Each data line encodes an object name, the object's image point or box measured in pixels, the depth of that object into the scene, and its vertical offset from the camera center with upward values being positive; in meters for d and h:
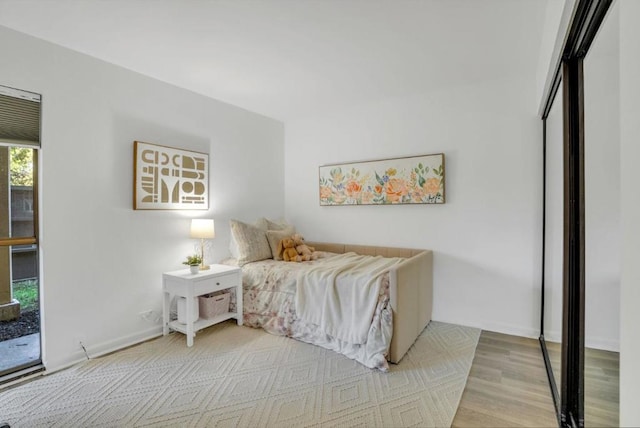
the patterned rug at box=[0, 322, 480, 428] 1.79 -1.17
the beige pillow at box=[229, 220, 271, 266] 3.40 -0.33
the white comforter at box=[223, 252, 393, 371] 2.33 -0.89
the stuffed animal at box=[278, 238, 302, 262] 3.43 -0.43
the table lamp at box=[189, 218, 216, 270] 3.09 -0.16
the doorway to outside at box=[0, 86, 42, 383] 2.19 -0.08
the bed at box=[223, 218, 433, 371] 2.37 -0.72
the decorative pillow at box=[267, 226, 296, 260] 3.59 -0.30
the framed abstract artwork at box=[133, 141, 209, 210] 2.84 +0.34
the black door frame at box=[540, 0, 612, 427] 1.39 -0.05
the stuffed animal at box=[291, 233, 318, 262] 3.45 -0.42
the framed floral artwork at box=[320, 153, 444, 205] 3.30 +0.35
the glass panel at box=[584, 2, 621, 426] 0.97 -0.05
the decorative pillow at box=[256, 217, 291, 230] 3.80 -0.15
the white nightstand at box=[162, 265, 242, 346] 2.71 -0.69
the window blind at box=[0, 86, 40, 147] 2.14 +0.67
